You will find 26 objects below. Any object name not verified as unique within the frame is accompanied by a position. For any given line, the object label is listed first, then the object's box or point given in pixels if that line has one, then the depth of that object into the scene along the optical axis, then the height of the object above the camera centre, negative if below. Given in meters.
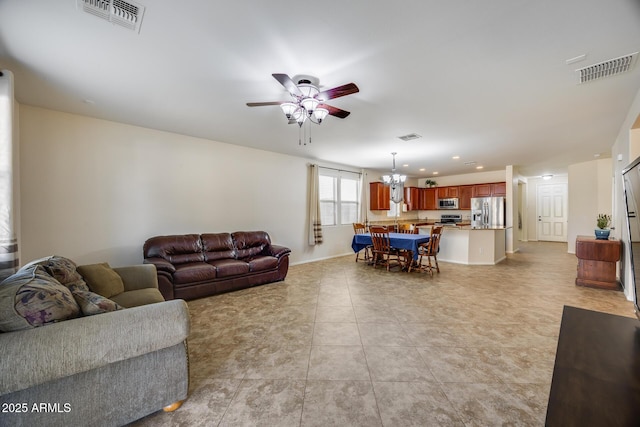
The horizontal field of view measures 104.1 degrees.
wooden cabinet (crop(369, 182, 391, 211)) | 7.89 +0.51
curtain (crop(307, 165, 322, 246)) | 6.29 +0.12
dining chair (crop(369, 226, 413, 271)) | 5.25 -0.73
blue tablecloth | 4.87 -0.59
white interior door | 9.27 +0.04
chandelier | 6.10 +0.69
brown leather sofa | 3.56 -0.84
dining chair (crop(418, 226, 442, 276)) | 5.03 -0.68
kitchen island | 5.85 -0.76
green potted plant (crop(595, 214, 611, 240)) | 4.23 -0.28
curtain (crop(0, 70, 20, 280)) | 2.25 +0.28
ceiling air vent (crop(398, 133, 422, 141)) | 4.30 +1.33
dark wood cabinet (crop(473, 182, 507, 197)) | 7.65 +0.74
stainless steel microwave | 8.58 +0.33
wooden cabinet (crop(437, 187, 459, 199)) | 8.62 +0.71
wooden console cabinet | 4.02 -0.81
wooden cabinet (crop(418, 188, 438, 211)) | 9.16 +0.49
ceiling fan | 2.28 +1.11
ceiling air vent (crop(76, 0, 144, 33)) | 1.65 +1.36
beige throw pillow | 2.43 -0.70
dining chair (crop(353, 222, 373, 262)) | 6.16 -0.49
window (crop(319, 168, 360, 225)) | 6.83 +0.44
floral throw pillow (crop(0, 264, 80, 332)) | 1.28 -0.51
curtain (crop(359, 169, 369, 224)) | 7.69 +0.46
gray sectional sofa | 1.23 -0.81
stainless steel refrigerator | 7.43 +0.05
